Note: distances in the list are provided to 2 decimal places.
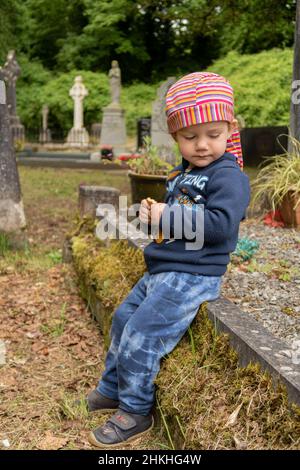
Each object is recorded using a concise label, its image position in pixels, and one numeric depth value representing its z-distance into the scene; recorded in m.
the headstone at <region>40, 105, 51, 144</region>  25.03
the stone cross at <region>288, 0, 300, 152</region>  5.59
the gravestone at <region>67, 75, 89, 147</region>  23.00
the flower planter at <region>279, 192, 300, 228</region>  4.72
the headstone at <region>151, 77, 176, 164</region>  11.25
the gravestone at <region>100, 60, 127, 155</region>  19.30
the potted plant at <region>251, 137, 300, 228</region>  4.75
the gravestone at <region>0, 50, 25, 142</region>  20.31
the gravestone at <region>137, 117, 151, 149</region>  16.69
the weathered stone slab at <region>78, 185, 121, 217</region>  5.05
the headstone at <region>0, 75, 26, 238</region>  5.34
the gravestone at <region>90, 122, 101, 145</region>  23.09
